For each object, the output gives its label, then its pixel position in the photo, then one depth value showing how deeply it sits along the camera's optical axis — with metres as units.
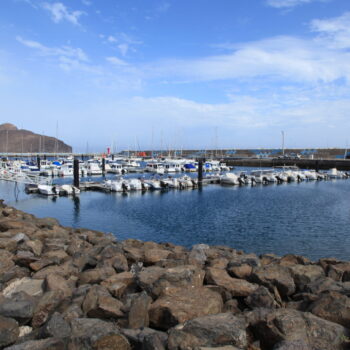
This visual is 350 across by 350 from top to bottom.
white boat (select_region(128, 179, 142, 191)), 47.81
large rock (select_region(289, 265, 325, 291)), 8.38
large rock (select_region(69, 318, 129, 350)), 5.25
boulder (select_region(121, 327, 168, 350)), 5.08
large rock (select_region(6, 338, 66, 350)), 5.12
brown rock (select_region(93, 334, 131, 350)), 5.25
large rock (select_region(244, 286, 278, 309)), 6.99
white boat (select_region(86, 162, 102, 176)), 68.93
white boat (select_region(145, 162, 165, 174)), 76.62
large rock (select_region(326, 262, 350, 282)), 9.36
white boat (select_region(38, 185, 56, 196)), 41.78
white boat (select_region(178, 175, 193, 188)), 51.21
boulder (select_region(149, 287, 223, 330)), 6.12
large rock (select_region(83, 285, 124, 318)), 6.54
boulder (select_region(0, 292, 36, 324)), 6.39
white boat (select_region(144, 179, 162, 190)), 49.25
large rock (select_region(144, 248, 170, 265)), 10.20
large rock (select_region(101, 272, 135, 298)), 7.60
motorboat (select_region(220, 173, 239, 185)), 55.72
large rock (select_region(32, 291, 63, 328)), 6.61
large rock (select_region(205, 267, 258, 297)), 7.52
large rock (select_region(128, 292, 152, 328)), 6.09
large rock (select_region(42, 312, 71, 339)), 5.62
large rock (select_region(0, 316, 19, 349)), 5.69
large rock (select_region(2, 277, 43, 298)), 7.82
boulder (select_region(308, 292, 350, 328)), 6.10
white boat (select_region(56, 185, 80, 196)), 42.50
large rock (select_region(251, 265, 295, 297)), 7.93
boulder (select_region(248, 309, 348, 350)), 5.49
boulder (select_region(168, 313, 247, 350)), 5.16
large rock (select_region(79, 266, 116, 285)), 8.49
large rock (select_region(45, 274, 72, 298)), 7.58
